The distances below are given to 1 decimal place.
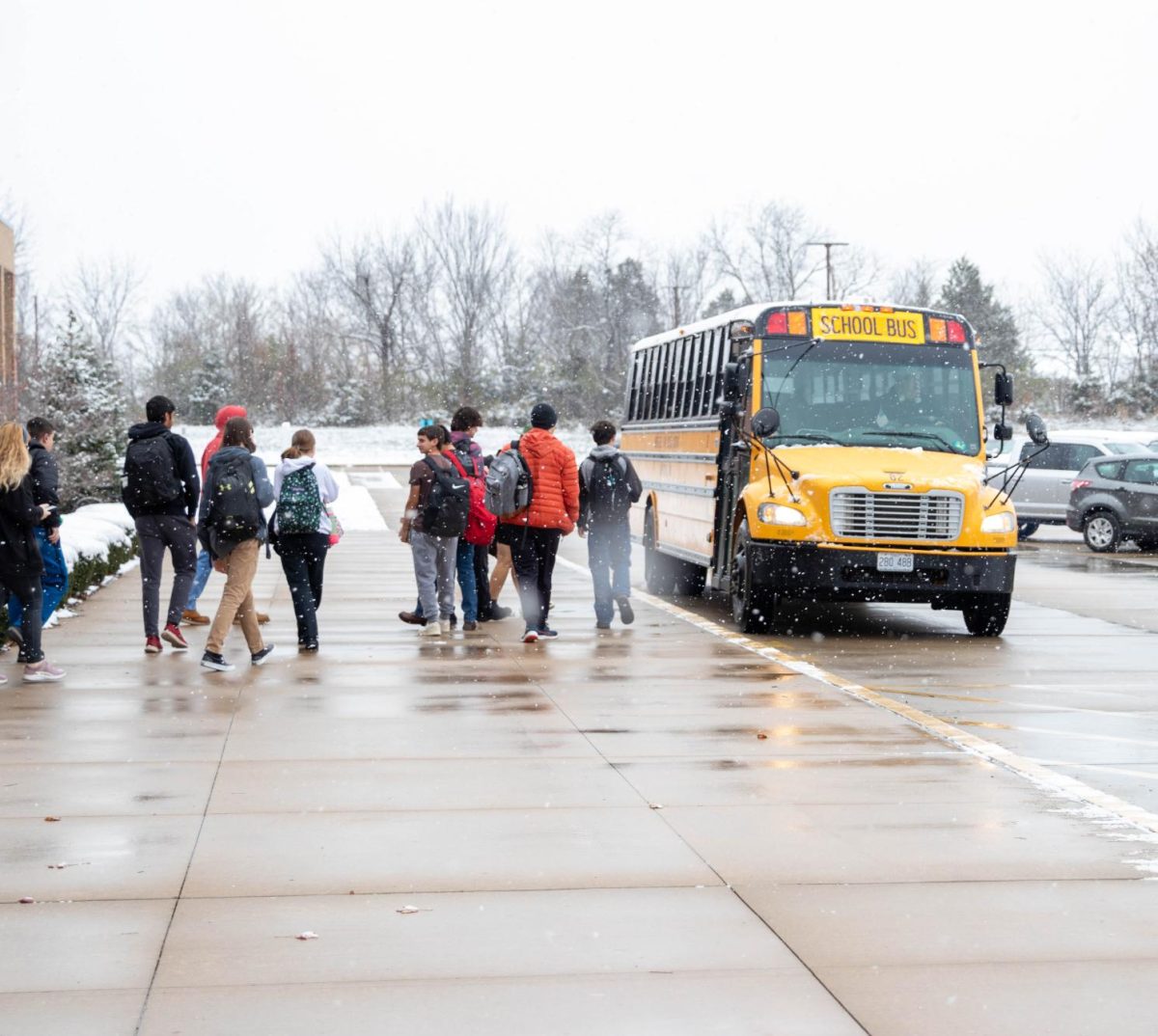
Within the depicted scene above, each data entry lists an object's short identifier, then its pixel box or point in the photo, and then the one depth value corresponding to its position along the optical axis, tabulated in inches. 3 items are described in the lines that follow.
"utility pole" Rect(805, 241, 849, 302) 2834.6
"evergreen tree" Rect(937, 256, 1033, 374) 3686.0
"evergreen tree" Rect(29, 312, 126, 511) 1354.6
